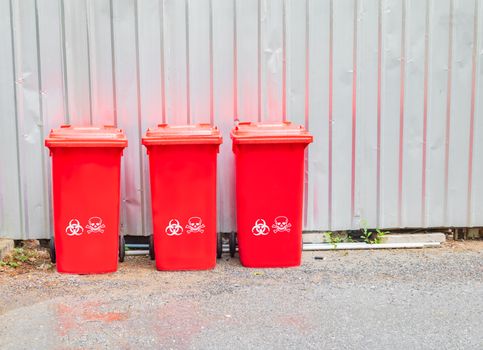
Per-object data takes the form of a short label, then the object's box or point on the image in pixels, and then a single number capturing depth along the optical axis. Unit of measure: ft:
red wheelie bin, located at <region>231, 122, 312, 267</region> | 19.33
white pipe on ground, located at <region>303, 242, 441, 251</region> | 21.80
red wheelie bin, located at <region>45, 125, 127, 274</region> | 18.83
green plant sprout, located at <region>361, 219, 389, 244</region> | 22.21
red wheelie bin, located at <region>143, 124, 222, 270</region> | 19.08
